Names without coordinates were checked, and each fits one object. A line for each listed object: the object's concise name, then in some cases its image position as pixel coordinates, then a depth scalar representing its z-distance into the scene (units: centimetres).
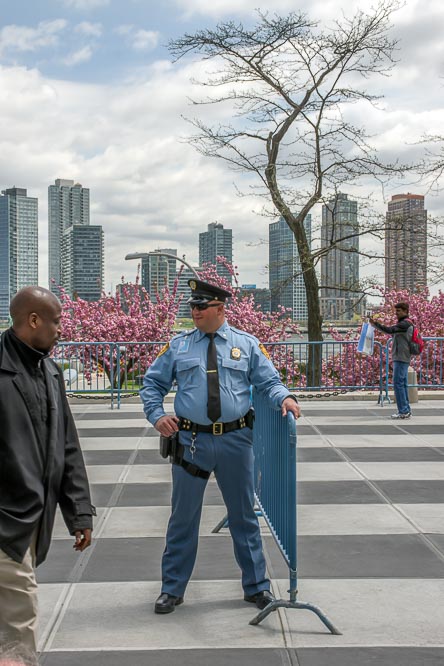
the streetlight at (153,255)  2780
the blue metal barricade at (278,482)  459
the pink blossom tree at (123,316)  3466
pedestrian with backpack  1337
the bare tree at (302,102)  2308
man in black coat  292
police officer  471
